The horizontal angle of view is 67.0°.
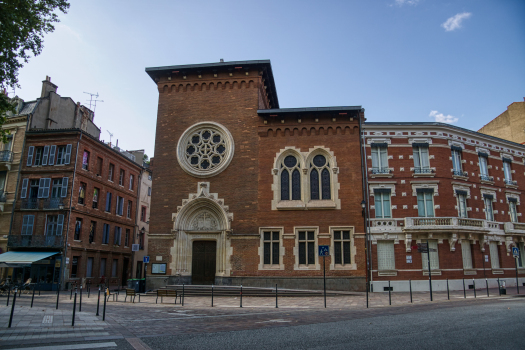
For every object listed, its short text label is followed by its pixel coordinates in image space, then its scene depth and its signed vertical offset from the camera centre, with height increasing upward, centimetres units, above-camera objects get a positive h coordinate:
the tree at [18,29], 1366 +818
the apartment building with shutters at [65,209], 3281 +445
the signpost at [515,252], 2475 +86
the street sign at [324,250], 1906 +65
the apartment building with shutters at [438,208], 2697 +403
